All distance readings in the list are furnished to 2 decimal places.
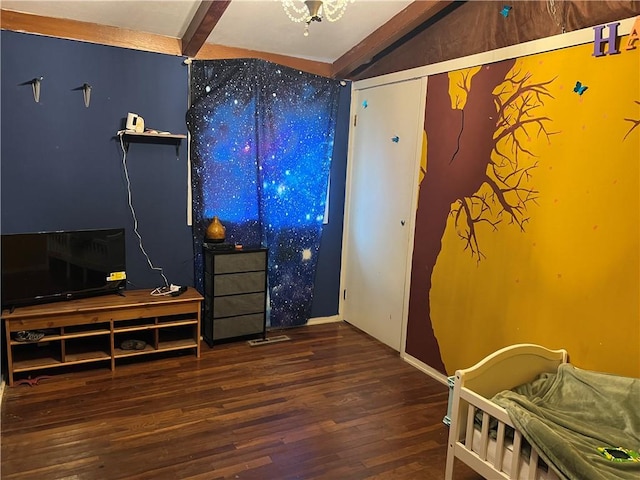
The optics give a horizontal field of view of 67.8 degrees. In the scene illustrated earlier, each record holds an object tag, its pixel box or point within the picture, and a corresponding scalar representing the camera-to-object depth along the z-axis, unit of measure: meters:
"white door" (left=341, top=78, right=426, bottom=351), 3.60
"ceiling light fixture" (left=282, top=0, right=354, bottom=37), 3.11
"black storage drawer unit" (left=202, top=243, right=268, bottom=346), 3.61
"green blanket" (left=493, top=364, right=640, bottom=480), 1.75
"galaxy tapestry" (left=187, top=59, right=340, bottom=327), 3.67
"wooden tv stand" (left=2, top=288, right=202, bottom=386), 2.95
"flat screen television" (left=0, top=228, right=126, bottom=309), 2.93
